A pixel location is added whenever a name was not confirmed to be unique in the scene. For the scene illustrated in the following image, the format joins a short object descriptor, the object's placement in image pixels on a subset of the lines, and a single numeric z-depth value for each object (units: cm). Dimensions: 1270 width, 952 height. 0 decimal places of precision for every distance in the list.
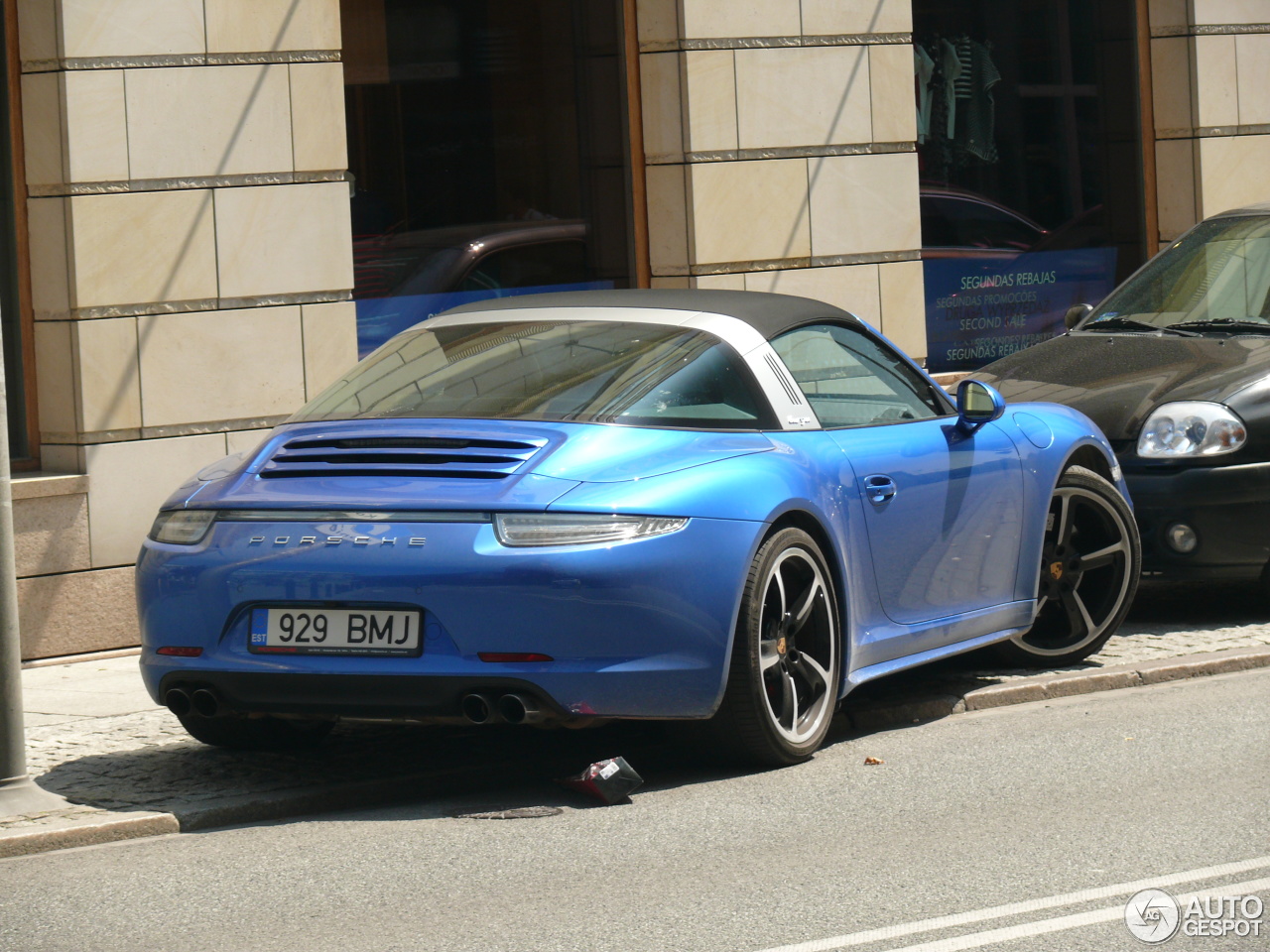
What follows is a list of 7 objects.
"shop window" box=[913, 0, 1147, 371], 2731
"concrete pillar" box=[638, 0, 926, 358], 2394
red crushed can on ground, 1192
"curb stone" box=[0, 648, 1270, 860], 1154
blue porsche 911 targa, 1133
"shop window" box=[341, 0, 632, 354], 2236
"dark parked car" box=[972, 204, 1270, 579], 1755
